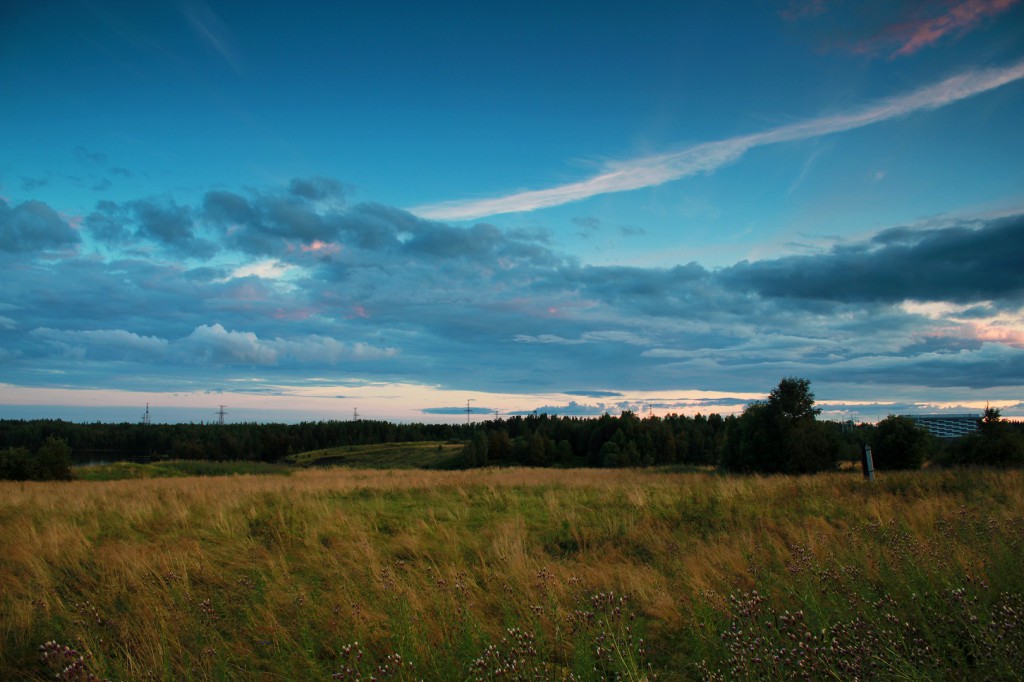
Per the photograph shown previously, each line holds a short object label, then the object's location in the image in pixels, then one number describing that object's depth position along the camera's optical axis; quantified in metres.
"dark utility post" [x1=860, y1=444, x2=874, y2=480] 16.83
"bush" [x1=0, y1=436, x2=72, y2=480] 34.47
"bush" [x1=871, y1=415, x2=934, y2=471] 37.28
